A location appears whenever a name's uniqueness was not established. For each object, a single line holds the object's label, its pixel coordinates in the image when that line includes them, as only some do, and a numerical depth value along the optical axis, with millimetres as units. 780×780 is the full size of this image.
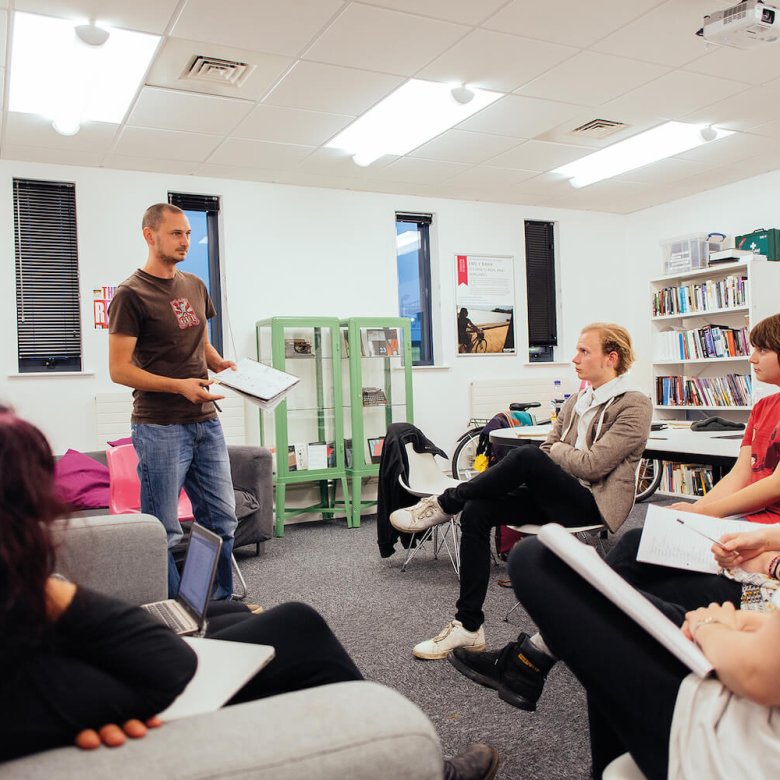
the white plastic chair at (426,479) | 3885
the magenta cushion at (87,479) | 3826
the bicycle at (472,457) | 5852
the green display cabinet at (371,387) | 5299
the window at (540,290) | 6520
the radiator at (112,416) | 4867
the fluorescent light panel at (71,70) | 3207
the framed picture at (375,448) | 5445
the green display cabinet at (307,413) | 5137
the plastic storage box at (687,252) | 5824
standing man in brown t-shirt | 2652
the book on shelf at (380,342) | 5438
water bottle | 6449
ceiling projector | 3031
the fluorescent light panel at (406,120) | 4023
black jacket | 3732
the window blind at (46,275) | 4770
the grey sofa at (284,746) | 799
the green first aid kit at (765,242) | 5459
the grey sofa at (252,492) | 4168
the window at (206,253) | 5410
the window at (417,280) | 6141
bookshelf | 5502
